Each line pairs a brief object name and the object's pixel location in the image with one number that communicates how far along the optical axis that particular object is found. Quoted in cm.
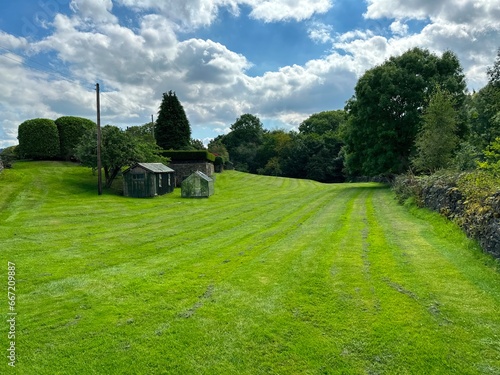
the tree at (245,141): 7644
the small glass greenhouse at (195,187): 2841
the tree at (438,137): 2483
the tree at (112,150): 2675
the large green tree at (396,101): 3262
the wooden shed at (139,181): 2709
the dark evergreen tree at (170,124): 4775
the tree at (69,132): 3494
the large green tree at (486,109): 2106
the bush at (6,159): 2831
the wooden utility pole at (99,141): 2398
